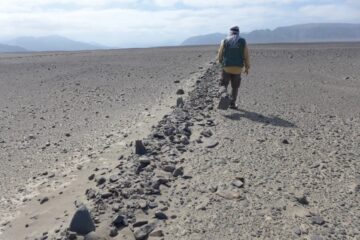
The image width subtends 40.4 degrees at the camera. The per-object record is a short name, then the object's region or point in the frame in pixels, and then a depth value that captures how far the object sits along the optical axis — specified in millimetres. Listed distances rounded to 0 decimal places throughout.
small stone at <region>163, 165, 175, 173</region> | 6674
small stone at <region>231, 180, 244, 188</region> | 5983
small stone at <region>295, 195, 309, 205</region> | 5512
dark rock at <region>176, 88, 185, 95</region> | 14578
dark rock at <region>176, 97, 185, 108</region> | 11633
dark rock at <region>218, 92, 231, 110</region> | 10826
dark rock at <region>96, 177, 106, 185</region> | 6663
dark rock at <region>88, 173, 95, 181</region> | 7095
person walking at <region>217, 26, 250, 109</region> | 10383
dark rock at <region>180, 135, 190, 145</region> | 7978
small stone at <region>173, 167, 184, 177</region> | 6492
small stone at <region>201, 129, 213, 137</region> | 8406
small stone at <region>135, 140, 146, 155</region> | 7500
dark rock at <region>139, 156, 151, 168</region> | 6850
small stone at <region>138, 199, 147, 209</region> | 5473
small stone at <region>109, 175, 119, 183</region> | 6469
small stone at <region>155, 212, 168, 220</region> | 5273
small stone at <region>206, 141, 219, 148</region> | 7765
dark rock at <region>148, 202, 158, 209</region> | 5523
